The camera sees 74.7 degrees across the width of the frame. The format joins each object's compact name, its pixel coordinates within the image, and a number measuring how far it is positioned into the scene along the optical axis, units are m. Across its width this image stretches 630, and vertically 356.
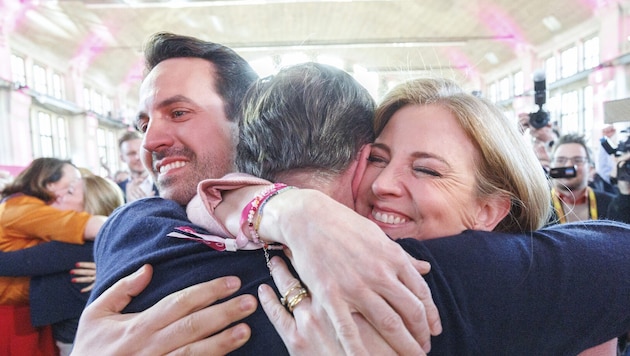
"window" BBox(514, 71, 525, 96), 13.12
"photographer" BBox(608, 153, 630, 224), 2.33
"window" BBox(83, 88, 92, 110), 13.73
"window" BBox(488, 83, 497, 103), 14.68
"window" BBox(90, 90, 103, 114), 14.40
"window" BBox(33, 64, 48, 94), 11.01
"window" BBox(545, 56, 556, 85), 11.93
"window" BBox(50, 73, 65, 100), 12.13
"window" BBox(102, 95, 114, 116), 15.35
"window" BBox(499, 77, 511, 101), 14.02
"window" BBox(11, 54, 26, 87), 9.48
